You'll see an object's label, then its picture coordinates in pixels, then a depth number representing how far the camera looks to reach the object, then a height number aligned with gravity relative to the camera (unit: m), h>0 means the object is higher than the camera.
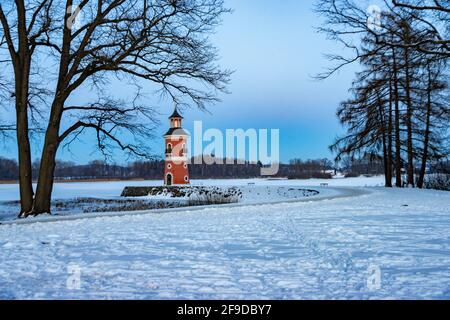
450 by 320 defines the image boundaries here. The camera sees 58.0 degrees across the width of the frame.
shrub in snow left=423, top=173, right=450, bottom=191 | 27.23 -0.81
